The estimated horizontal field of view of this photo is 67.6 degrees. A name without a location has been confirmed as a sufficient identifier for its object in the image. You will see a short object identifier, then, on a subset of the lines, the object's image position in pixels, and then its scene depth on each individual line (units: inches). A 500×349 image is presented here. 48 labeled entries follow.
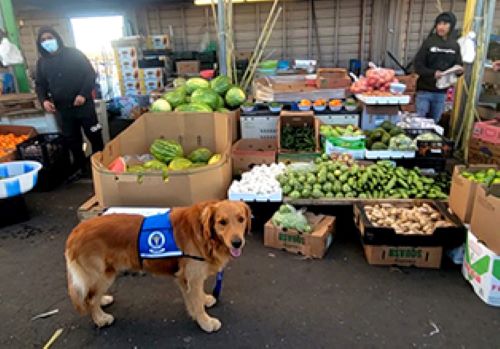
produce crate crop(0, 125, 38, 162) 186.9
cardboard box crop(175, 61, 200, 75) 342.0
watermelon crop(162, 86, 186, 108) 181.3
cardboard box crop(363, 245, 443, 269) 105.3
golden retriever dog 75.1
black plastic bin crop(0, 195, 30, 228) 138.6
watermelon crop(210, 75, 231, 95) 186.7
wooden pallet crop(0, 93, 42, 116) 192.9
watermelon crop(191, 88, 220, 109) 173.3
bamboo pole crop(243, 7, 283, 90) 215.9
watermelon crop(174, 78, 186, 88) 231.3
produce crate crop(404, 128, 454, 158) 140.6
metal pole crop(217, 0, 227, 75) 182.7
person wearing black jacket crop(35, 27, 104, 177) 162.2
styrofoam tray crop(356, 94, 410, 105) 156.8
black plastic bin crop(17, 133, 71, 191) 165.3
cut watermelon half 130.0
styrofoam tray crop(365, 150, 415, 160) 139.9
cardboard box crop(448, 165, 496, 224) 103.0
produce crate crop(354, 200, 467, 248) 102.8
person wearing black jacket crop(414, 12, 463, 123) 178.9
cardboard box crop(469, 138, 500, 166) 159.9
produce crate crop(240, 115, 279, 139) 166.8
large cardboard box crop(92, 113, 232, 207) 118.8
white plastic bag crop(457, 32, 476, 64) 167.5
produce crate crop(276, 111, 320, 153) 154.6
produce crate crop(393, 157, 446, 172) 140.6
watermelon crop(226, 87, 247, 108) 181.9
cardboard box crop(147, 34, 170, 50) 385.4
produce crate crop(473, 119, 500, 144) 159.8
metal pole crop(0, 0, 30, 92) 193.9
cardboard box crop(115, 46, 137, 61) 311.6
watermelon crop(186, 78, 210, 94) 191.7
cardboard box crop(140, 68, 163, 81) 315.6
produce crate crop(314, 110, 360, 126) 165.6
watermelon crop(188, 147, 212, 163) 149.6
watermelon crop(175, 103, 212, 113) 164.9
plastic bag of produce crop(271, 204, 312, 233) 113.4
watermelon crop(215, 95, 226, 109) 177.6
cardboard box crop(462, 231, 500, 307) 88.7
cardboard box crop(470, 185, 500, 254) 88.0
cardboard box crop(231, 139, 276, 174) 146.1
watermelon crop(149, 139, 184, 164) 146.8
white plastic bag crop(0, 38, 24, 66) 191.0
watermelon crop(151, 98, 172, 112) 174.4
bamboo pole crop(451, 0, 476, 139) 173.6
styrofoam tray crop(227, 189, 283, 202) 124.0
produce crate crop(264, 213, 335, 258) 112.4
